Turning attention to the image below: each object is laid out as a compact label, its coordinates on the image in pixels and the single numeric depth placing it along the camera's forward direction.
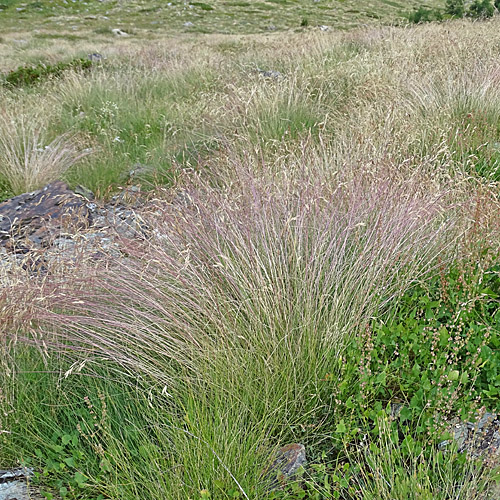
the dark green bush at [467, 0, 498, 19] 14.32
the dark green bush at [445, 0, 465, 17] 16.83
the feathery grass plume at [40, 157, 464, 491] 1.71
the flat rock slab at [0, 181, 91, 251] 3.77
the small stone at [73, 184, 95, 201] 4.51
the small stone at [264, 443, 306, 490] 1.57
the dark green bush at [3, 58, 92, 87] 9.22
